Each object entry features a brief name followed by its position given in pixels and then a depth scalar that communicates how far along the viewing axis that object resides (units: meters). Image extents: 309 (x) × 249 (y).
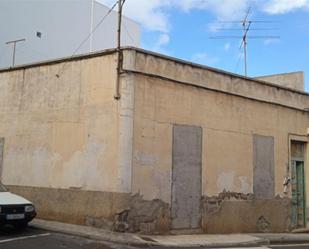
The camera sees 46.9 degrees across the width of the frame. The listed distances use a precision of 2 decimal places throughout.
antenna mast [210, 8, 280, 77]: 14.30
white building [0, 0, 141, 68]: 17.46
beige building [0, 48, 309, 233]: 9.58
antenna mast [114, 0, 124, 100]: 9.61
